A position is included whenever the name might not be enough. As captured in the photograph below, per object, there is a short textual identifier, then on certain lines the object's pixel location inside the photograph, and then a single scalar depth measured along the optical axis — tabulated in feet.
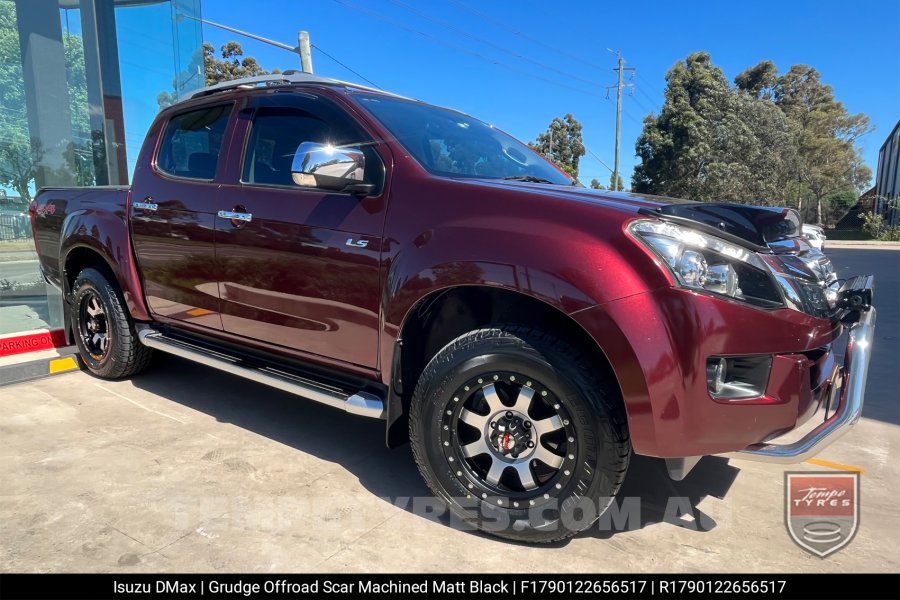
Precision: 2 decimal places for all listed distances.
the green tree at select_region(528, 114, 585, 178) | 204.95
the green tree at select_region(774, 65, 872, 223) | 133.69
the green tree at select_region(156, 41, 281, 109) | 97.71
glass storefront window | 19.61
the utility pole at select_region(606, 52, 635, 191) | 105.09
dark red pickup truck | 6.61
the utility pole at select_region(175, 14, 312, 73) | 43.68
